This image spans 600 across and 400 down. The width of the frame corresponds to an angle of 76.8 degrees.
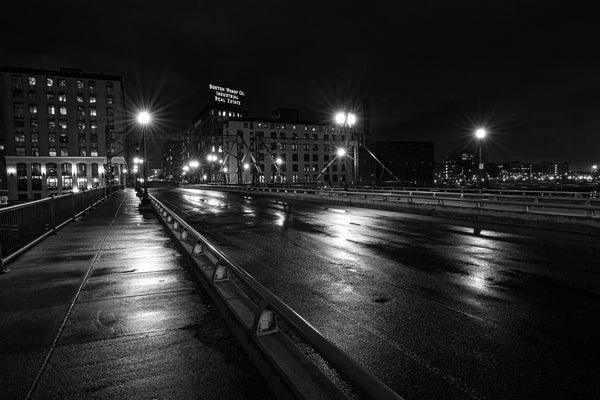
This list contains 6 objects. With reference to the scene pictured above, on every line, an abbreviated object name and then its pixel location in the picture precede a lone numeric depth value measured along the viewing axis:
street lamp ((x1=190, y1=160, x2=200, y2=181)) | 105.43
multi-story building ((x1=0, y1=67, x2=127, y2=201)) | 90.50
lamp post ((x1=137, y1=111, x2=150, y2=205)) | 20.91
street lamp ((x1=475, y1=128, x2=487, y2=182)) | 29.22
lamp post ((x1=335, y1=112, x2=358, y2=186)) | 31.77
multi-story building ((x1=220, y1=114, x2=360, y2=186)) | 109.69
